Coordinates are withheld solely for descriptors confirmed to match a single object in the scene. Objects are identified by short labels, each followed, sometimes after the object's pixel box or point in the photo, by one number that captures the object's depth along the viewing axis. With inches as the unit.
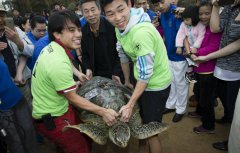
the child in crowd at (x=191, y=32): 114.4
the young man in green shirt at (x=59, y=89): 67.6
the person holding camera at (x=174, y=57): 129.8
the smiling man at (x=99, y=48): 110.8
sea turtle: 75.0
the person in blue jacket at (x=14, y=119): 73.7
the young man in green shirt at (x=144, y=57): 69.5
